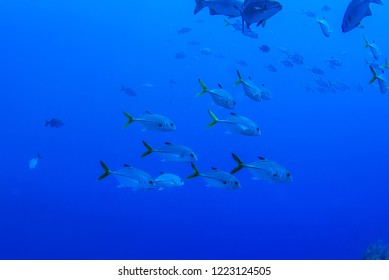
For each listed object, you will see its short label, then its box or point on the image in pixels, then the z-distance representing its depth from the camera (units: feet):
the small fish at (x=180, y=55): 54.33
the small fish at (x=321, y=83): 47.85
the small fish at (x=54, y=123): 34.65
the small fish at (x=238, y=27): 27.81
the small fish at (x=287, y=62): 41.29
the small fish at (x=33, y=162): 33.98
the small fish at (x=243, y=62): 47.74
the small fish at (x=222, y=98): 18.17
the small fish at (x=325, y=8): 50.03
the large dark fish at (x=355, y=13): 13.73
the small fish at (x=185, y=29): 48.85
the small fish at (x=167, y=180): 18.39
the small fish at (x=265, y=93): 21.08
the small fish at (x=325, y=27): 26.18
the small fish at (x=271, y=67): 44.70
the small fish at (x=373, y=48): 24.12
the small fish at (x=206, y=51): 49.11
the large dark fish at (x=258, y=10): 14.07
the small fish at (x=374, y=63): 27.44
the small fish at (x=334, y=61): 40.32
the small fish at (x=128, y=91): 46.60
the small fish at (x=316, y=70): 44.09
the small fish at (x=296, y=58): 38.91
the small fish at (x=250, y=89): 18.74
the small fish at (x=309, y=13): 41.30
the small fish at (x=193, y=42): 55.10
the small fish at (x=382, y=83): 21.49
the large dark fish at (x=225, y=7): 15.08
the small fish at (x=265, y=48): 39.68
